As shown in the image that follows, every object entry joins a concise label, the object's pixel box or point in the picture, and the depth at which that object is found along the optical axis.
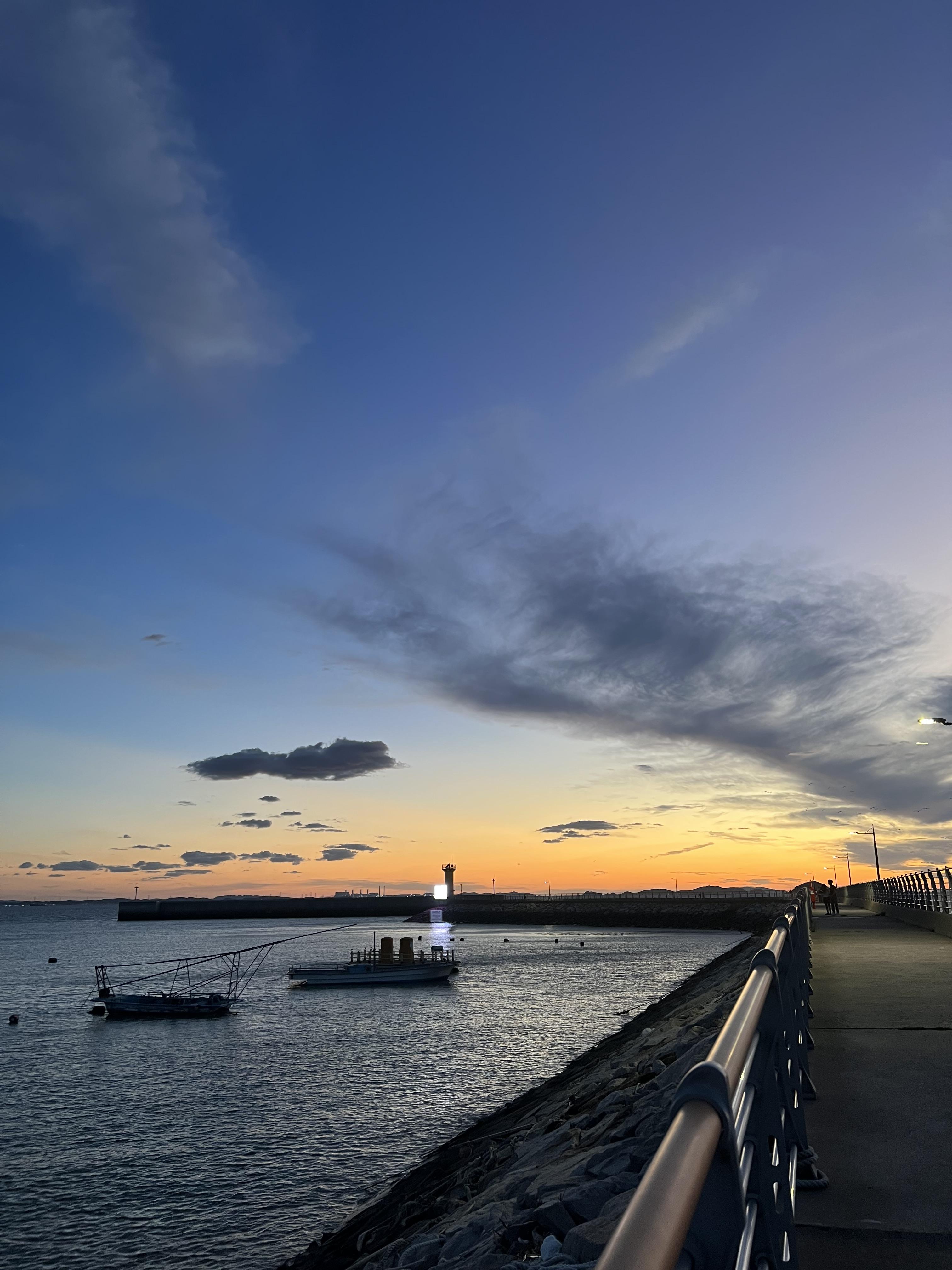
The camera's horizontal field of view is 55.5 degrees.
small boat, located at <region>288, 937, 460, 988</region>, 62.94
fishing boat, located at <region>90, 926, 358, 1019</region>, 49.78
